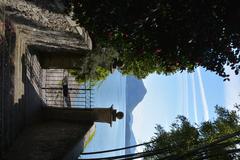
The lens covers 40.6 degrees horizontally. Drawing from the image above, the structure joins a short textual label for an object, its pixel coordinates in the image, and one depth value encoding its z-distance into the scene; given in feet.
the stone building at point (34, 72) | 22.09
